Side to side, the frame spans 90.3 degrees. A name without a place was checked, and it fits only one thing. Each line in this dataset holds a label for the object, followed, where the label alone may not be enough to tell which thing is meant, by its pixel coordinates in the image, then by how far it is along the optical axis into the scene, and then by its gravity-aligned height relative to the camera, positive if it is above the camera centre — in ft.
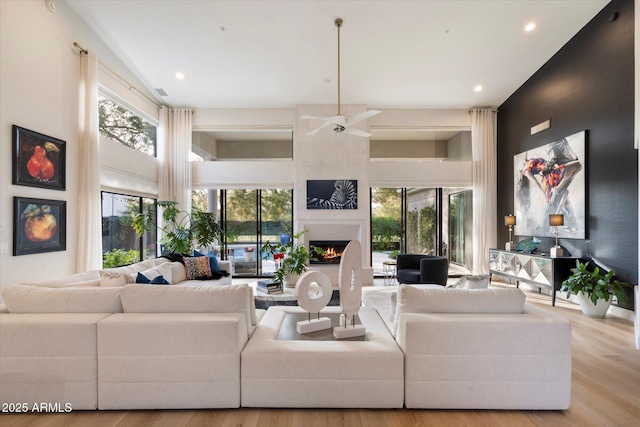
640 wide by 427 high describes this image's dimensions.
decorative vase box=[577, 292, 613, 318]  14.14 -4.08
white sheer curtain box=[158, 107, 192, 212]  22.94 +4.25
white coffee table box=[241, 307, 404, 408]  7.05 -3.58
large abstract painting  16.20 +1.65
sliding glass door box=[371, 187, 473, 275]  24.68 -0.54
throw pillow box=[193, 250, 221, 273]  18.02 -2.61
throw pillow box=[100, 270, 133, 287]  9.85 -1.97
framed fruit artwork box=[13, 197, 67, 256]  11.75 -0.34
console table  16.20 -2.91
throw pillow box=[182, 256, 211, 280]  17.07 -2.77
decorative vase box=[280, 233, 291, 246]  21.47 -1.52
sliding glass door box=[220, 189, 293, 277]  24.29 -0.33
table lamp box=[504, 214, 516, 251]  20.36 -0.44
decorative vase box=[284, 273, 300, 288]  21.52 -4.32
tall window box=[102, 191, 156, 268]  17.47 -1.03
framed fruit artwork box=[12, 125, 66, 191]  11.80 +2.29
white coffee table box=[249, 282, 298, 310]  14.05 -3.70
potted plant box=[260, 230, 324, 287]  16.71 -2.25
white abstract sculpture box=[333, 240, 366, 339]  8.16 -1.75
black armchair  18.02 -3.29
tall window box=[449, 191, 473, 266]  24.90 -0.86
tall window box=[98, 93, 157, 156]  17.33 +5.55
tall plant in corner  19.33 -0.79
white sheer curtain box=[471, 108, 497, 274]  23.41 +2.33
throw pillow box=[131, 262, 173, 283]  13.29 -2.41
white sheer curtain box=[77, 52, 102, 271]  14.76 +1.98
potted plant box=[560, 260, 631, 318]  13.75 -3.21
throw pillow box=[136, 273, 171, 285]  10.09 -2.08
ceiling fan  12.46 +3.80
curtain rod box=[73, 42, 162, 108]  15.09 +7.85
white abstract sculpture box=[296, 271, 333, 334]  8.27 -2.17
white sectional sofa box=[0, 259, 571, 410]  7.02 -3.32
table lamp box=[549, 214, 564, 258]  16.42 -0.41
